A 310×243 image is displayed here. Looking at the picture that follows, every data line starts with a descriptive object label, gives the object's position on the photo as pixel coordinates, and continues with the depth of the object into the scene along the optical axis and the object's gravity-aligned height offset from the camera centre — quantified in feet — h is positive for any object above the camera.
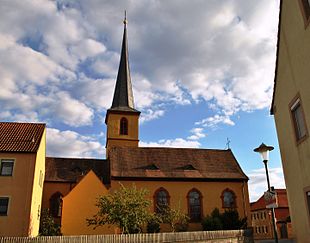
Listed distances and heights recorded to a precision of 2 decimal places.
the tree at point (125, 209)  92.12 +7.33
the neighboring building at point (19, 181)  86.53 +15.14
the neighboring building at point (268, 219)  165.27 +7.29
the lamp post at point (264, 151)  41.06 +9.91
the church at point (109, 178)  90.17 +19.70
